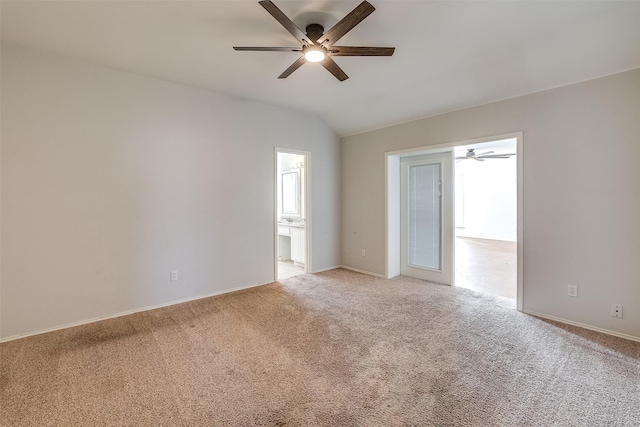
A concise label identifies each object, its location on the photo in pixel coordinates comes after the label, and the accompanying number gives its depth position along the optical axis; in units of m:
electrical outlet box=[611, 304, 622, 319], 2.63
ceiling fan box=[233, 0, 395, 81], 1.88
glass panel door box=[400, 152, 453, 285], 4.18
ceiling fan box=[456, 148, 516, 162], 6.52
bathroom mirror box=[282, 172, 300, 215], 6.04
